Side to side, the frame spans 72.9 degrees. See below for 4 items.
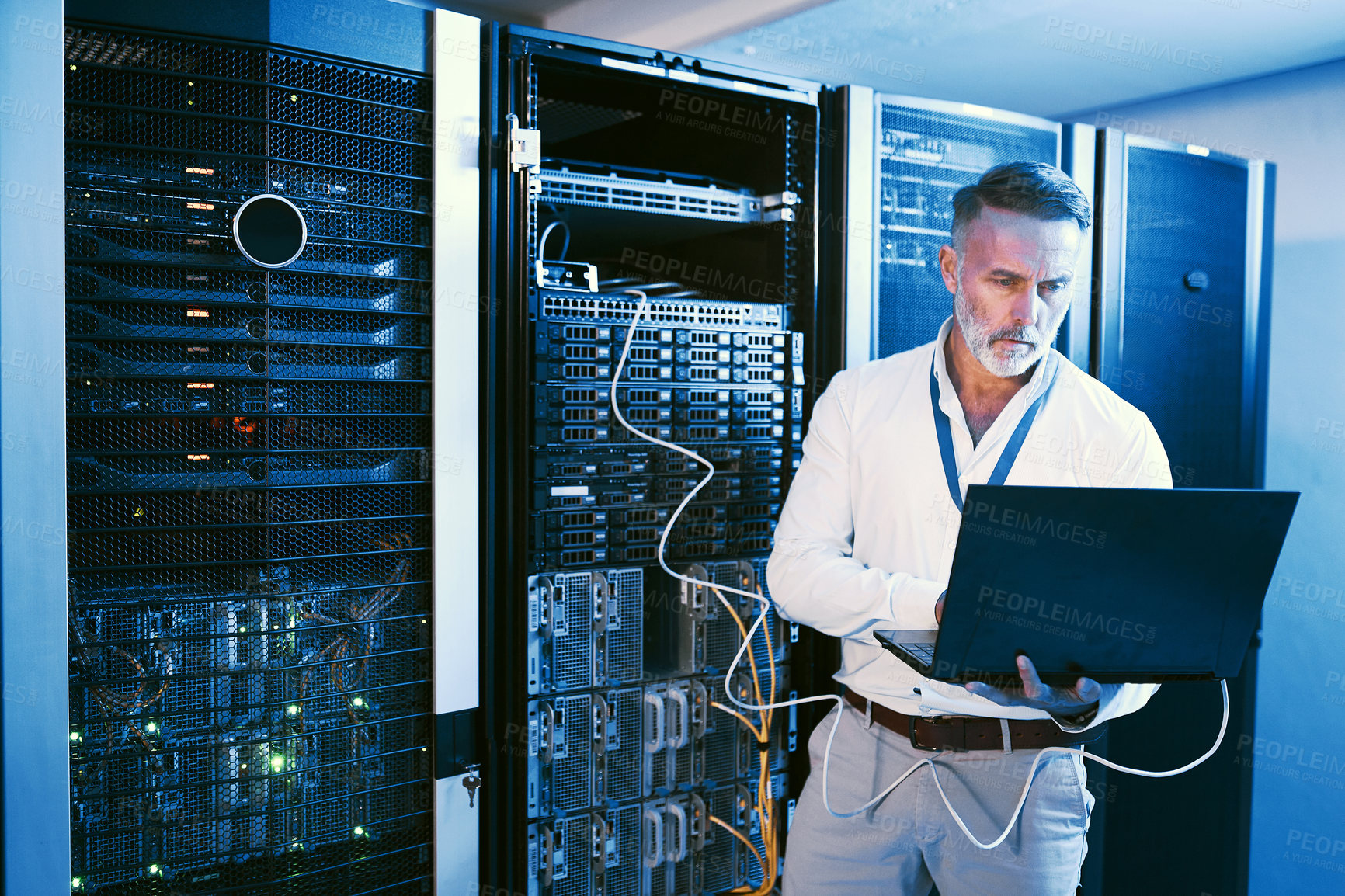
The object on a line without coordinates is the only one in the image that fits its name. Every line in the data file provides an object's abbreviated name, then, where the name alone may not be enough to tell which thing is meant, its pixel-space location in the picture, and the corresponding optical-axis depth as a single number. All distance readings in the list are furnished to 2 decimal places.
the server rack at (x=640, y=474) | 1.53
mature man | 1.38
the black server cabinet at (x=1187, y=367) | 2.05
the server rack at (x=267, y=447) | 1.25
